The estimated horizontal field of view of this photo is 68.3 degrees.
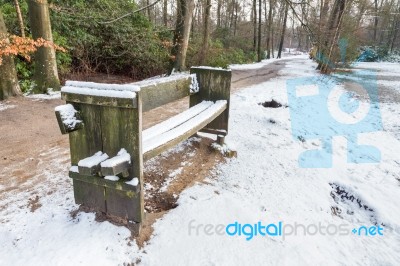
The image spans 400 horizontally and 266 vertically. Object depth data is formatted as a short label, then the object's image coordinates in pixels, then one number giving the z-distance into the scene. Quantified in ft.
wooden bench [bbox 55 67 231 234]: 7.14
